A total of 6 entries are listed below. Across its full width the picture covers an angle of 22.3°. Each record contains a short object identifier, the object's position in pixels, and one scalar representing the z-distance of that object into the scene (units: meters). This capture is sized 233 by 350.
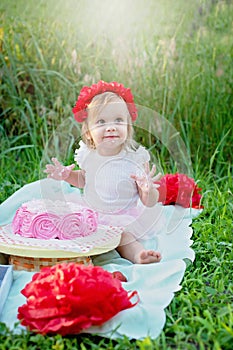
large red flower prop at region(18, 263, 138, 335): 1.63
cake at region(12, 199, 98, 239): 2.18
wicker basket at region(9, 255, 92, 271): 2.10
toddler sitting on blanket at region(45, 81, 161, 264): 2.33
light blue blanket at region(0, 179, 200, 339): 1.70
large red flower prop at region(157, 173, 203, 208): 2.85
